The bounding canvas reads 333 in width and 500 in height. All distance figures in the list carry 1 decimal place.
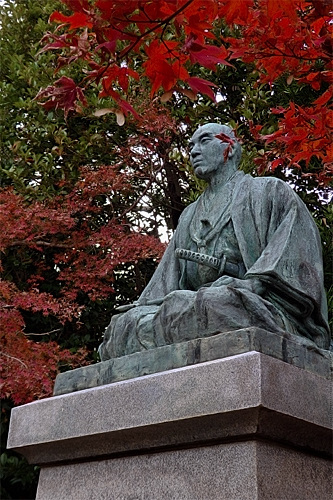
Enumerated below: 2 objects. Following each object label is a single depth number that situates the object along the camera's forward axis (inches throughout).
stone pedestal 112.4
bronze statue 129.9
